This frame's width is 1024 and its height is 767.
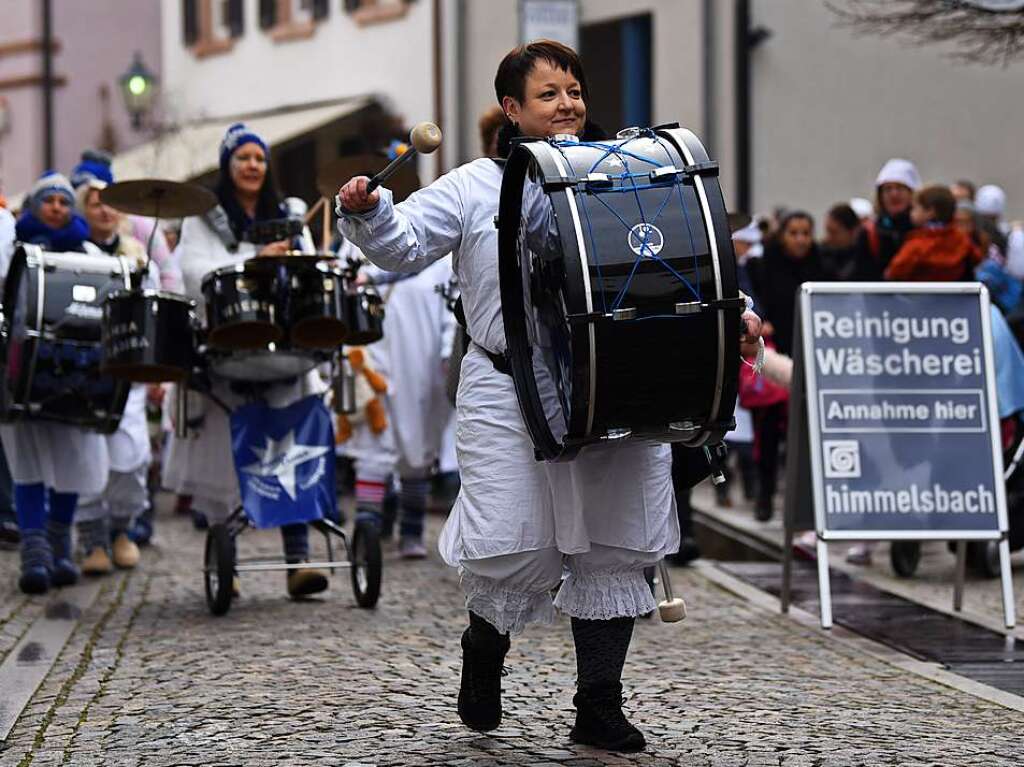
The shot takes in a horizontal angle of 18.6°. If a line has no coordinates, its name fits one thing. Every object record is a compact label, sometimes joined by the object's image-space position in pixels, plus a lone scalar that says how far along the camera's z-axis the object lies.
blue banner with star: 12.83
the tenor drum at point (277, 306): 11.94
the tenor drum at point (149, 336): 12.36
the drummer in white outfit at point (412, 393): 16.20
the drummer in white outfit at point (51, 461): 14.13
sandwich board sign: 12.48
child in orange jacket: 15.72
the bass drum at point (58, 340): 13.21
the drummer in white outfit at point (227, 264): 13.14
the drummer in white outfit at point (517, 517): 8.06
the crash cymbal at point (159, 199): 12.33
